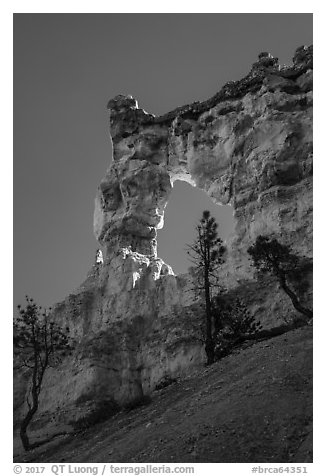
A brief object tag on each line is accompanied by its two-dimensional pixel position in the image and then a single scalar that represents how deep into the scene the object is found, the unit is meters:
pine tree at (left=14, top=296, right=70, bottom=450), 36.28
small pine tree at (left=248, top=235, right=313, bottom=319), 36.34
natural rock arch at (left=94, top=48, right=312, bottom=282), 44.62
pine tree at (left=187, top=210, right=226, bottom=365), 39.03
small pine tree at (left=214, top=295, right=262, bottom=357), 36.78
